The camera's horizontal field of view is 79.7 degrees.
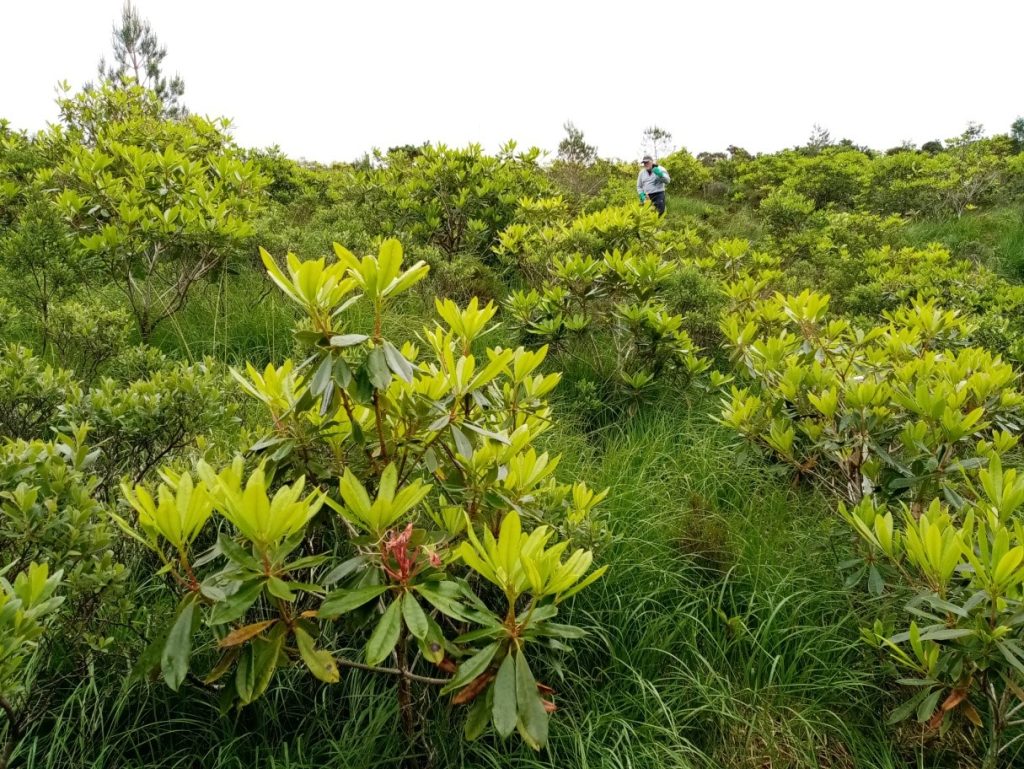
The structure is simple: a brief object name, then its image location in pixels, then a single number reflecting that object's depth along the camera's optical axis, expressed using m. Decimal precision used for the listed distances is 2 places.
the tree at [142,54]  18.73
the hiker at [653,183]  9.48
